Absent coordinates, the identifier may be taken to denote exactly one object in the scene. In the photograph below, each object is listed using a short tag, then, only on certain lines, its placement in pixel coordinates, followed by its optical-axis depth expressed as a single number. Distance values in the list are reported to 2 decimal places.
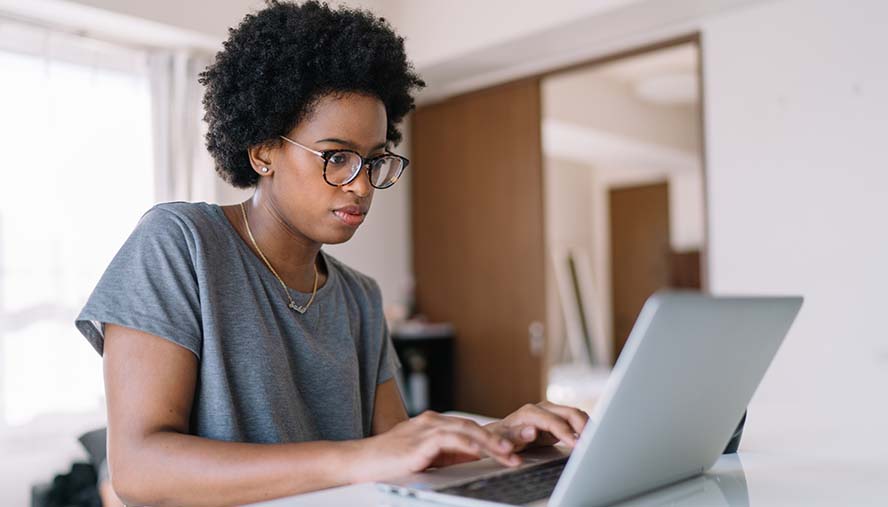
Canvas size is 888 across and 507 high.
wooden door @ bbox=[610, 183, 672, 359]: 7.56
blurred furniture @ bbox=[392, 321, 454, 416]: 4.16
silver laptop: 0.67
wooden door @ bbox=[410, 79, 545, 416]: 4.07
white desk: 0.79
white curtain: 3.46
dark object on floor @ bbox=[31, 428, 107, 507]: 2.78
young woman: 0.90
